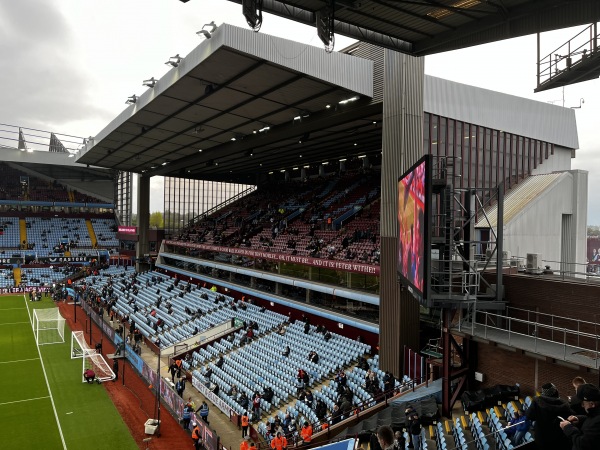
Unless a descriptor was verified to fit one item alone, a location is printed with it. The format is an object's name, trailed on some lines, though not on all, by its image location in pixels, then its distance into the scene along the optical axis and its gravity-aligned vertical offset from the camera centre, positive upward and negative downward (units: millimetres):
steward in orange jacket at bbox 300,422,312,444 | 14469 -7349
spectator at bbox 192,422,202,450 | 16250 -8469
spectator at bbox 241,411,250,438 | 16766 -8150
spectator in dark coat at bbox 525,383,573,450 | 5777 -2772
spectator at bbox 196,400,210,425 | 17900 -8203
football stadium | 11906 -2242
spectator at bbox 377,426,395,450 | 5585 -2907
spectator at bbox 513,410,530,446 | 9328 -4633
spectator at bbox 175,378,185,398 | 20875 -8307
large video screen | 11758 +8
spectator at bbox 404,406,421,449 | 11762 -5953
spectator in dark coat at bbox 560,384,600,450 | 4574 -2212
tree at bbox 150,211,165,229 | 100706 +1137
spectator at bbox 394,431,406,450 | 10984 -5965
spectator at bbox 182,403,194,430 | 18156 -8440
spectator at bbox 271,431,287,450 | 14103 -7502
